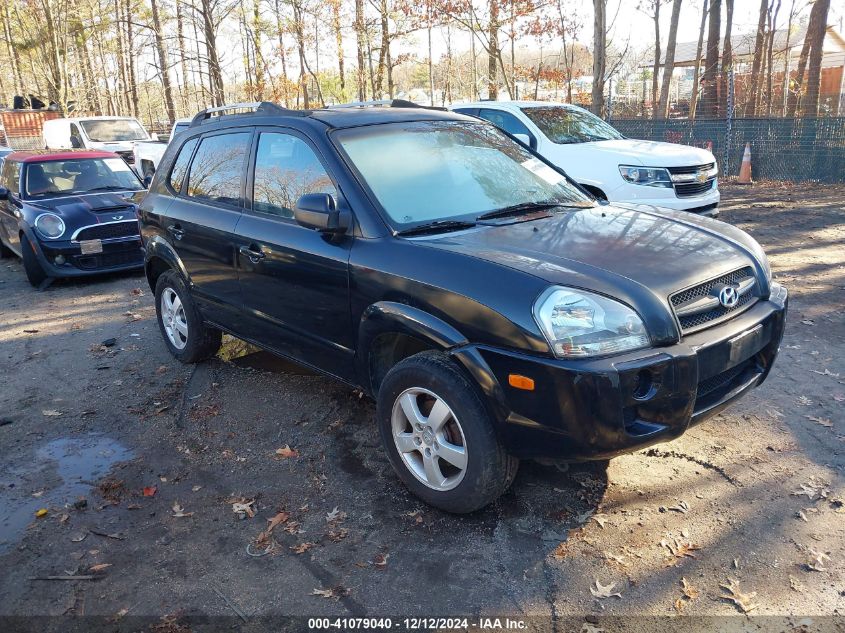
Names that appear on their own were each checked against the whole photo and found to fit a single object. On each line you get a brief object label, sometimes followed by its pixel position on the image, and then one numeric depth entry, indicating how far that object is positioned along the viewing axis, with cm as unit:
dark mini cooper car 823
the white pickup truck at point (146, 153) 1598
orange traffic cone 1428
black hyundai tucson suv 271
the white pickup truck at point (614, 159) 810
